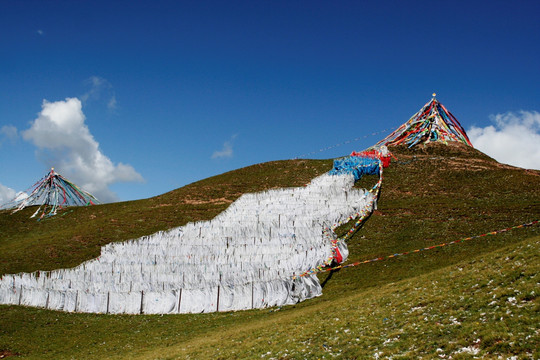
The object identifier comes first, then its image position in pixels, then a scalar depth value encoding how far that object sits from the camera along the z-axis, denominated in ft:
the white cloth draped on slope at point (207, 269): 98.94
